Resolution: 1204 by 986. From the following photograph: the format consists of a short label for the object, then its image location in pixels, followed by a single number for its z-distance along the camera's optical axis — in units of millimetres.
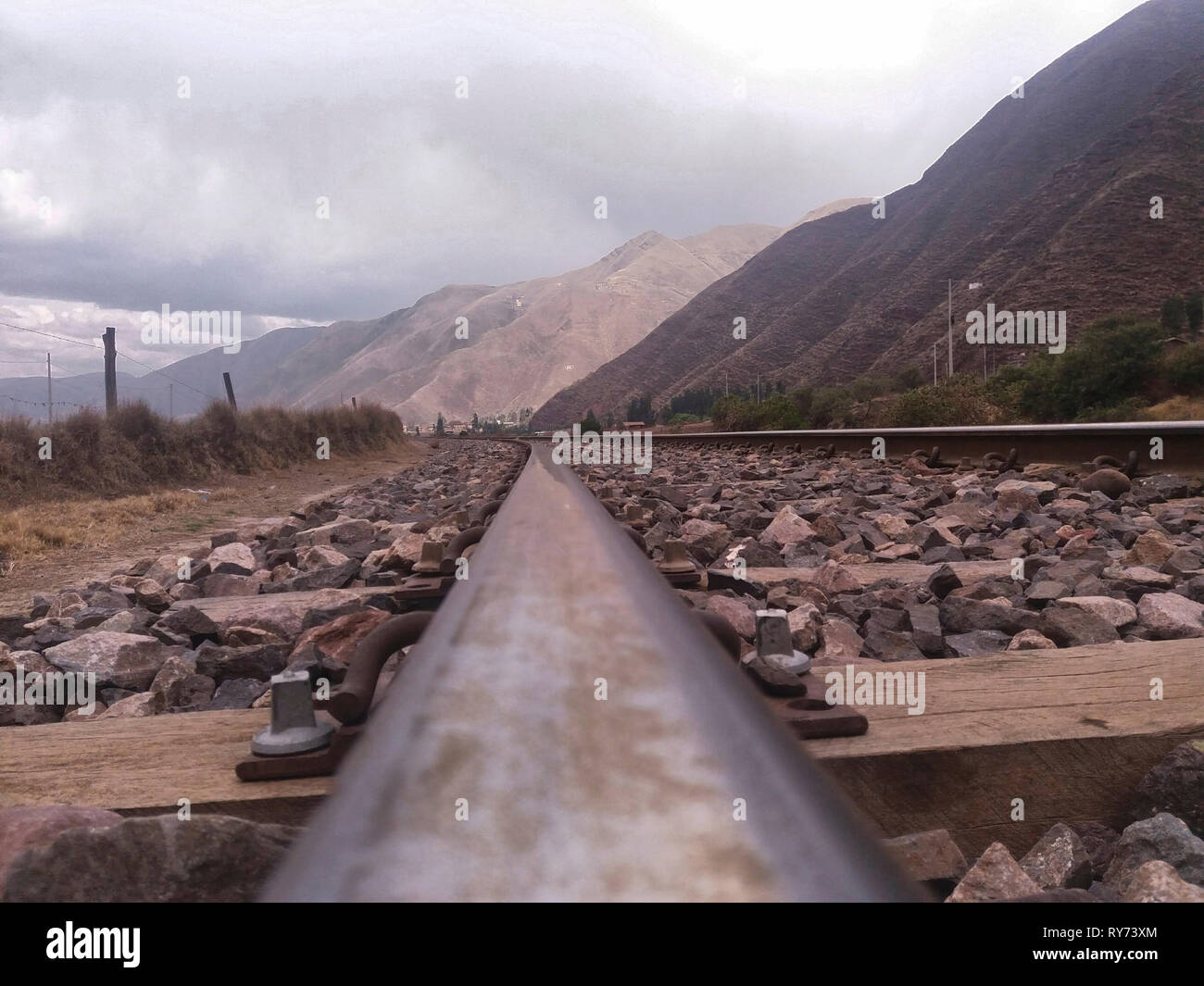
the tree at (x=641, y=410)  75000
